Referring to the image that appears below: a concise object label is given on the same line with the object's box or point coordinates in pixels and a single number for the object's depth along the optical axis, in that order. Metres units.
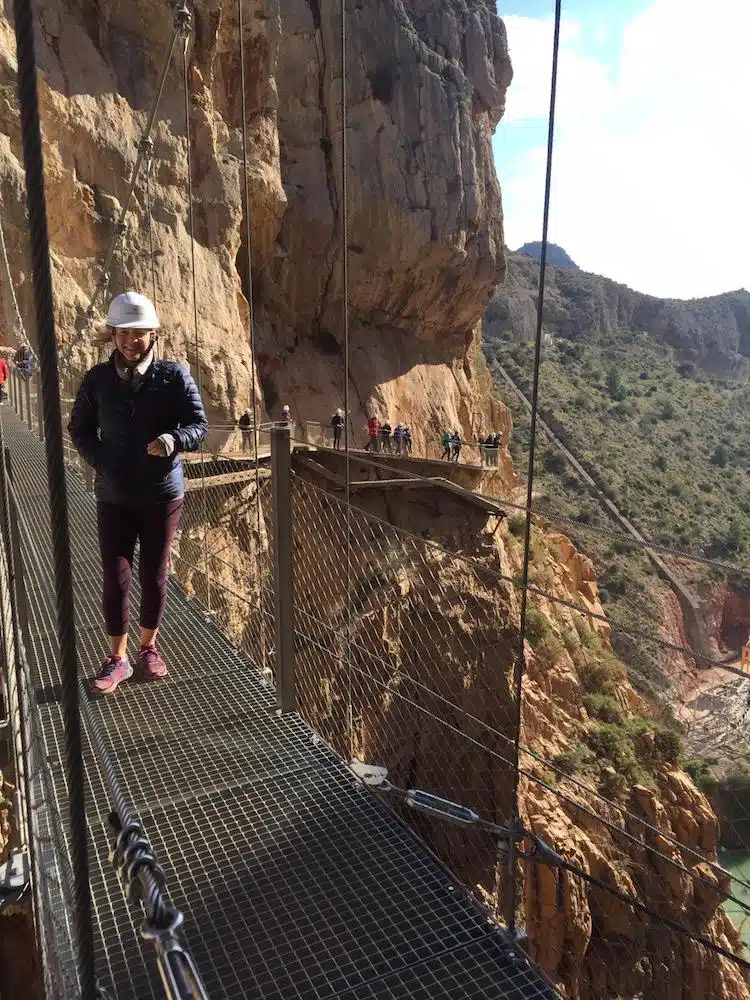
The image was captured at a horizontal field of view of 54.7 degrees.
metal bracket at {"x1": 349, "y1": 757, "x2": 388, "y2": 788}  2.17
